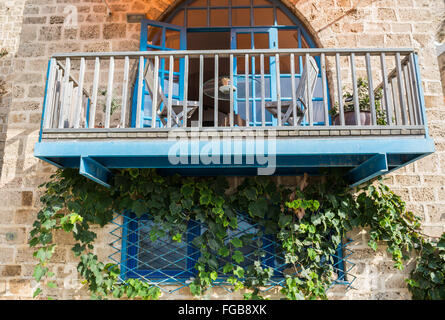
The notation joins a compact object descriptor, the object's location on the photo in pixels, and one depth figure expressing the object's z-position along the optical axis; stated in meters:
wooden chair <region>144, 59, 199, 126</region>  4.09
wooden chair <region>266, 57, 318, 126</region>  3.85
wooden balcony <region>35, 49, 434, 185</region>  3.68
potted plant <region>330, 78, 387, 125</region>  4.23
